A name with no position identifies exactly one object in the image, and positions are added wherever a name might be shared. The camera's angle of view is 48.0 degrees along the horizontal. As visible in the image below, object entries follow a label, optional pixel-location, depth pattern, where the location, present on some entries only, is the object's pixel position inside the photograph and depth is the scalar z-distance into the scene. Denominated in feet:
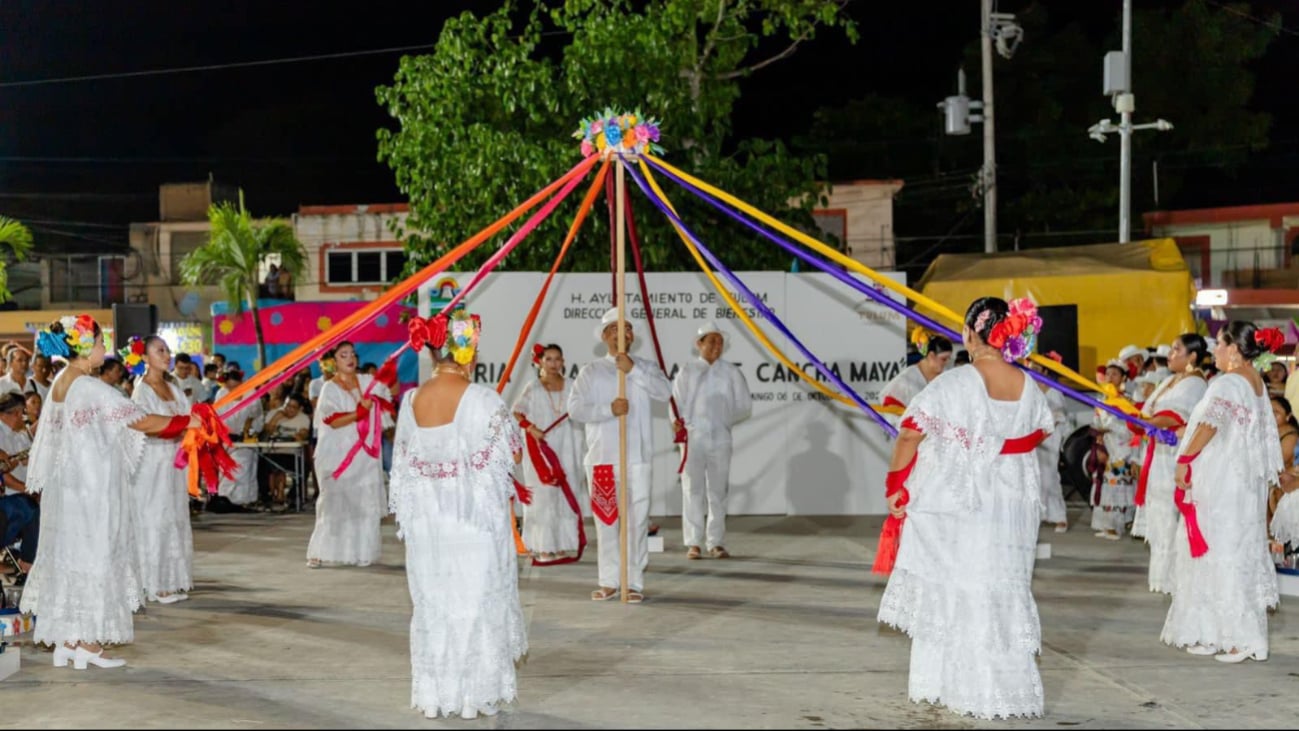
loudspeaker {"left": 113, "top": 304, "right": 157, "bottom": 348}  59.67
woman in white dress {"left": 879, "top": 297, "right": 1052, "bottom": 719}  21.65
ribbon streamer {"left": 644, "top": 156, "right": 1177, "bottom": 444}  27.91
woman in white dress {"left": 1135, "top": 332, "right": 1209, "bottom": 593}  30.94
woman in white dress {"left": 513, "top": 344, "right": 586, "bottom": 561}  41.06
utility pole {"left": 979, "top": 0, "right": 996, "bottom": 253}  79.66
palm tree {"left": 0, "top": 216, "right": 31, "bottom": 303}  73.51
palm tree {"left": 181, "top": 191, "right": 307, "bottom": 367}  93.71
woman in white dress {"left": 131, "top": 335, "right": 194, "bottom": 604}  33.42
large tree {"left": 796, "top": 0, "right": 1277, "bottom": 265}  123.13
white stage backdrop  49.78
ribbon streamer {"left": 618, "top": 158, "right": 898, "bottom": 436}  32.91
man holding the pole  33.68
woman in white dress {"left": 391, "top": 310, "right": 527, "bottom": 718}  21.98
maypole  32.13
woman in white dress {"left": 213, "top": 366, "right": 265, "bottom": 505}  55.52
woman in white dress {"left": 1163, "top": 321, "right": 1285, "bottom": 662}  26.35
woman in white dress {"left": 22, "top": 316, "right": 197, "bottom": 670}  26.20
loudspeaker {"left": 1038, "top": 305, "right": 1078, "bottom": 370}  56.65
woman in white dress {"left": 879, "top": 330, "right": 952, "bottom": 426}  39.04
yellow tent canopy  58.90
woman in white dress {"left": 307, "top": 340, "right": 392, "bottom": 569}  39.99
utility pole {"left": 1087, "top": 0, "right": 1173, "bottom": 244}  78.59
